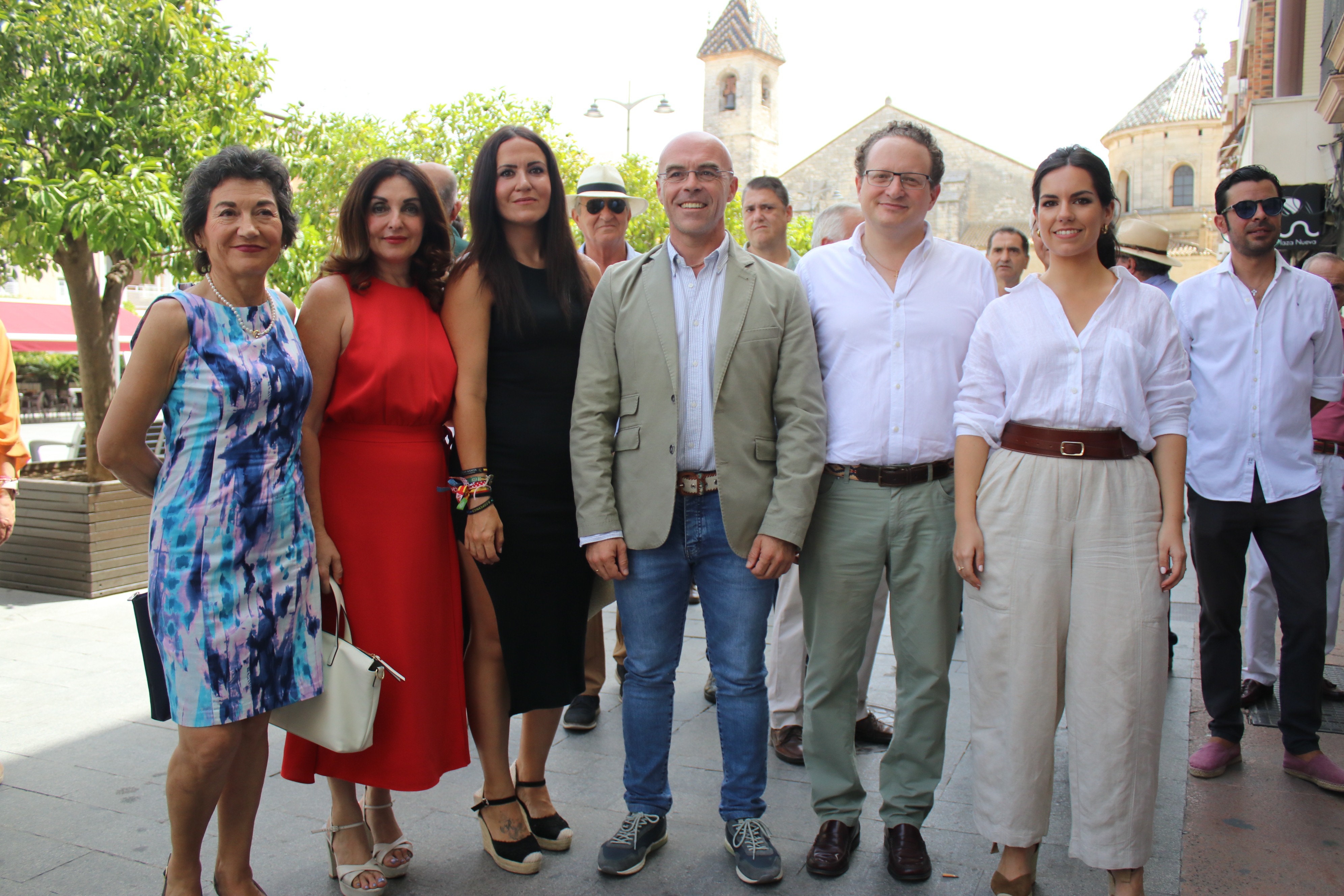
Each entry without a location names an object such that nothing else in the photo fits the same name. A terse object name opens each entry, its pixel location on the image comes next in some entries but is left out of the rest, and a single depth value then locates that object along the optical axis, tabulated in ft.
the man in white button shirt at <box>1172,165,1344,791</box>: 11.97
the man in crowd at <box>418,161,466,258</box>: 13.64
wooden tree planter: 20.89
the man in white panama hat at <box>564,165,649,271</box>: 16.78
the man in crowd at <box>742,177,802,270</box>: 16.55
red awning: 86.22
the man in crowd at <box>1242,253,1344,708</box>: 14.32
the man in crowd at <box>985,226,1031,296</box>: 19.76
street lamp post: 68.85
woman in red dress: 9.34
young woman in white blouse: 8.73
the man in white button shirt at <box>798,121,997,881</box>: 9.69
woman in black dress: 9.84
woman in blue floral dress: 8.11
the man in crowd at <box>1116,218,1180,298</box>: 16.71
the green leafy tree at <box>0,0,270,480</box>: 18.88
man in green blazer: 9.57
